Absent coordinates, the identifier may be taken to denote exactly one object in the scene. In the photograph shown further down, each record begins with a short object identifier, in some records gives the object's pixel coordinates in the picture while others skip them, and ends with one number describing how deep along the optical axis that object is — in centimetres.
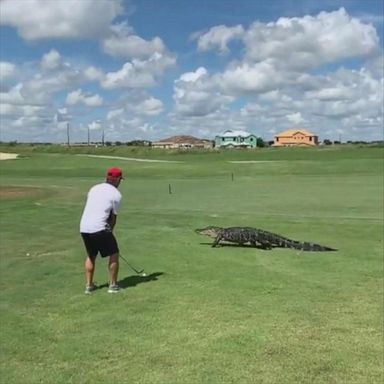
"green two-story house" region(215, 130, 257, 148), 17925
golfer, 988
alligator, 1380
